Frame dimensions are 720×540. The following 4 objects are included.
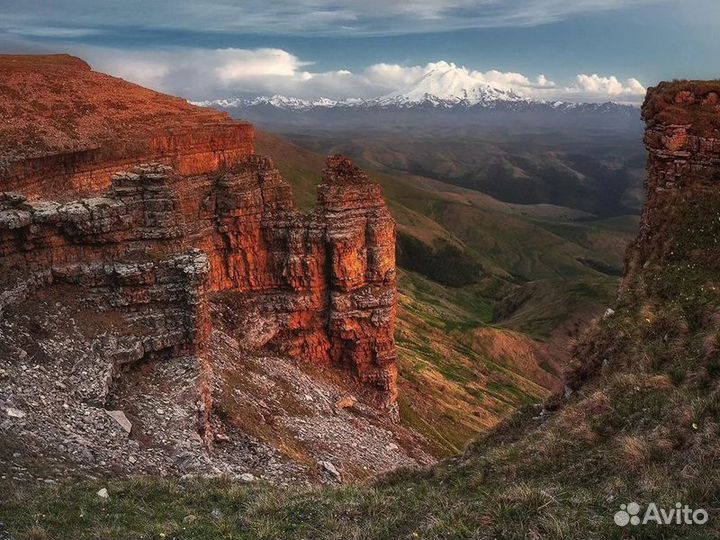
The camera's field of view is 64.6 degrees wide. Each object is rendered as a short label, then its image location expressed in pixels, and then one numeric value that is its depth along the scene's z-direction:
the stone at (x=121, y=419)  28.18
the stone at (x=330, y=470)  41.68
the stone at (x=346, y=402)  60.89
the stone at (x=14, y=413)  24.03
